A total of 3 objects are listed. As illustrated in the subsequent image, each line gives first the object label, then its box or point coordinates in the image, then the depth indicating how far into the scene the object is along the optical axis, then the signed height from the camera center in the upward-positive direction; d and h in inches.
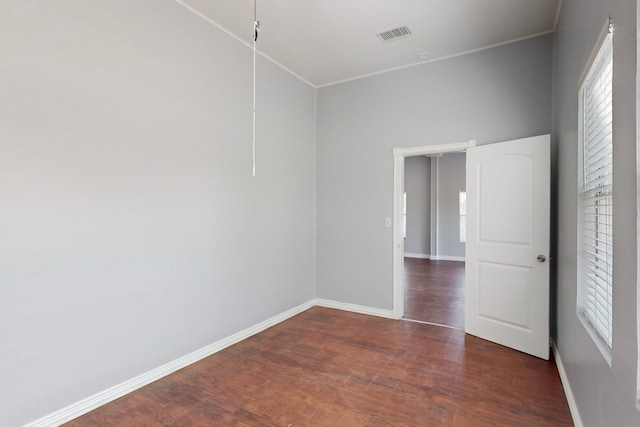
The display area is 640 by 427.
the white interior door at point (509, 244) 123.9 -13.0
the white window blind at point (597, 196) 63.6 +3.3
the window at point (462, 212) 357.4 -1.7
